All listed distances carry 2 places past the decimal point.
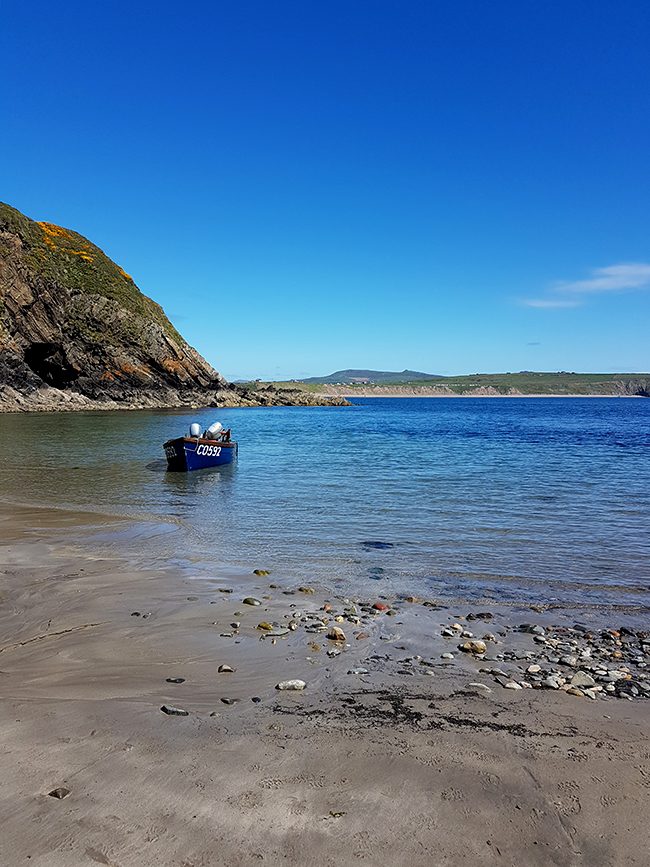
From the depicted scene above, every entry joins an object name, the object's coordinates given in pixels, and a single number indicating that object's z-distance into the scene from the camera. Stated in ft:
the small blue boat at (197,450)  79.30
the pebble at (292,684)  17.87
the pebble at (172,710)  15.87
